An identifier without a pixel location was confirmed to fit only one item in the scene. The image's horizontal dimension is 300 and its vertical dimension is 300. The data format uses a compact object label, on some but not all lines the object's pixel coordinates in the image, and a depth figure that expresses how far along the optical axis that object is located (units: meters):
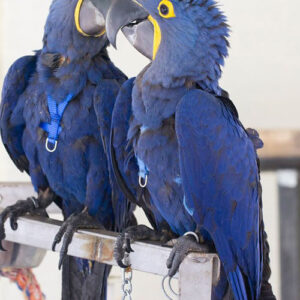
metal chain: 2.23
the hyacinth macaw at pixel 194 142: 2.25
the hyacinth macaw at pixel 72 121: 2.46
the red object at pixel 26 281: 2.69
